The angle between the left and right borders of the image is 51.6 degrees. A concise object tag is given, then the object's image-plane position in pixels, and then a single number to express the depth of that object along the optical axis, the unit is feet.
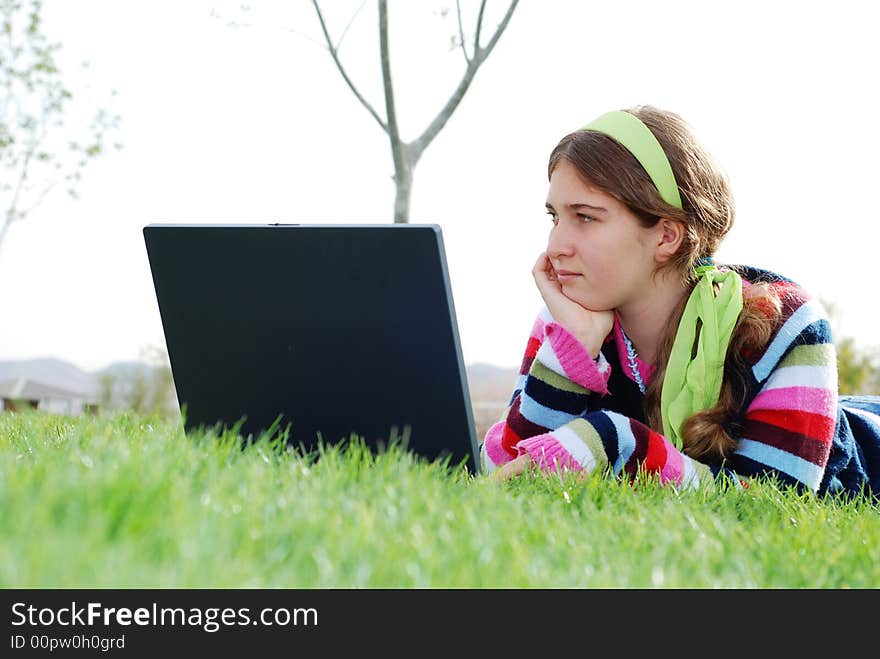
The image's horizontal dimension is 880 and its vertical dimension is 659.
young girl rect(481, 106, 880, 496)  9.04
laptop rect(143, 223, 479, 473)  6.57
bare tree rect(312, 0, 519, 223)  22.34
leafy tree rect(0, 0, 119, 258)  34.35
